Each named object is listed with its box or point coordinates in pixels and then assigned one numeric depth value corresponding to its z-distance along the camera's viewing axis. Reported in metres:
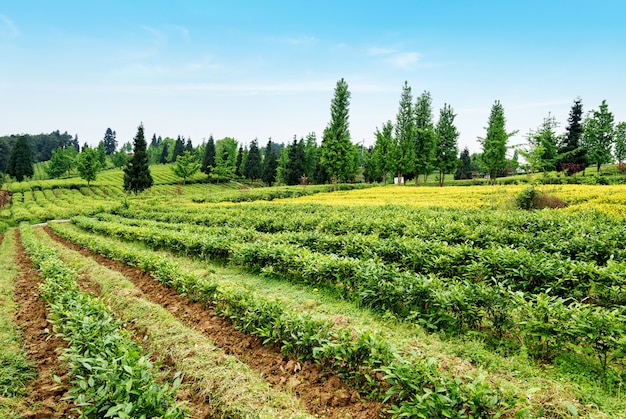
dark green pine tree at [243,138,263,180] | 75.12
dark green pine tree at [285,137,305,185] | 65.12
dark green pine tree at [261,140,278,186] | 70.31
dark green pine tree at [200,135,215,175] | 81.25
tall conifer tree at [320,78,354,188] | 45.19
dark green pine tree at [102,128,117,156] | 151.75
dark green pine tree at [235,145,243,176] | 84.26
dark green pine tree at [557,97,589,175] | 46.16
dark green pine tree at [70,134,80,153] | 147.23
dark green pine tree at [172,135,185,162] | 104.50
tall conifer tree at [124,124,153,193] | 47.59
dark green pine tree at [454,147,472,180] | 78.50
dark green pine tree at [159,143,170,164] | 112.48
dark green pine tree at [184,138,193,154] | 107.28
